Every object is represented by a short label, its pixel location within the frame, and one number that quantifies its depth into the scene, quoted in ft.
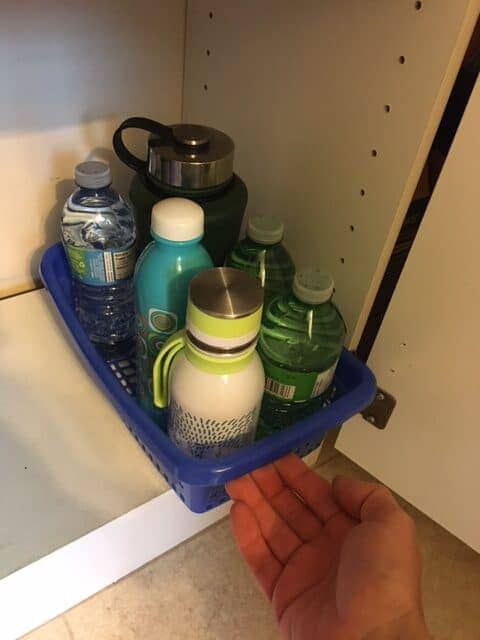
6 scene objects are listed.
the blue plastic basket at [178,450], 1.86
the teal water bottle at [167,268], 1.81
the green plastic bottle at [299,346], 2.08
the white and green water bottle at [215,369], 1.66
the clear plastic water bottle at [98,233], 2.17
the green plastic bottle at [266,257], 2.12
